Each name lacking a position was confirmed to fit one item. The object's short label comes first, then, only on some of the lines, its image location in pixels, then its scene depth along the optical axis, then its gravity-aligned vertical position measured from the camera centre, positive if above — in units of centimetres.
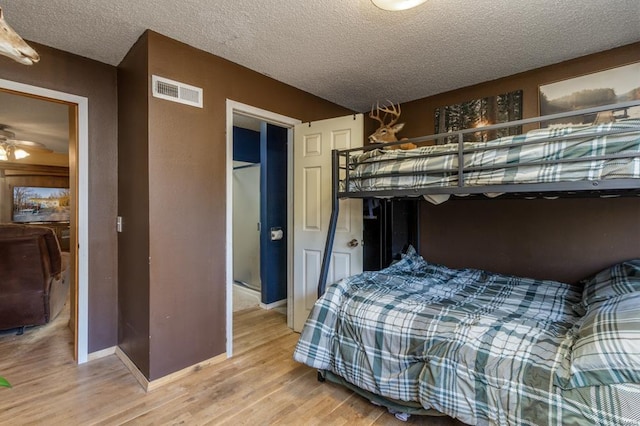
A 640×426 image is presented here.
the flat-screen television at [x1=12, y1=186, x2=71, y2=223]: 611 +8
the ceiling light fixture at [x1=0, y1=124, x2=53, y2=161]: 418 +103
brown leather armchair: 280 -65
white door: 277 -5
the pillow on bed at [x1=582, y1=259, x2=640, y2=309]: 170 -46
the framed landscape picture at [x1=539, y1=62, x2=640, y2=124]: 226 +94
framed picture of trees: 281 +93
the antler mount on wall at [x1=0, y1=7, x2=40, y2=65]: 133 +74
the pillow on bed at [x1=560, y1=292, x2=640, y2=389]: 112 -55
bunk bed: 120 -60
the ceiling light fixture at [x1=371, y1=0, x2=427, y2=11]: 163 +113
